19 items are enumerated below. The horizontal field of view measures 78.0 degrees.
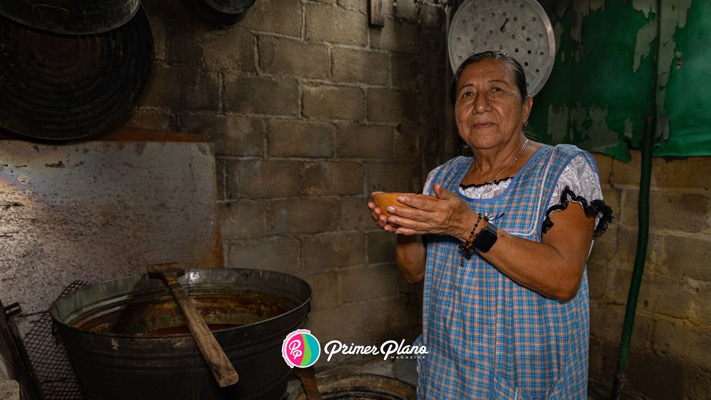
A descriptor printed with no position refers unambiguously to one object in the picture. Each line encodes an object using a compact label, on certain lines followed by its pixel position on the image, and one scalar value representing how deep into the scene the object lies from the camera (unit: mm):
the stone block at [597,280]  2627
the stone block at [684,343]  2244
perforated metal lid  2279
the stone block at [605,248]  2570
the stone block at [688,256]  2223
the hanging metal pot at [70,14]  1755
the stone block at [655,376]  2361
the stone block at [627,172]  2449
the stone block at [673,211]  2227
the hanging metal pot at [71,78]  1927
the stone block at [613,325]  2477
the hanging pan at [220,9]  2332
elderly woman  1273
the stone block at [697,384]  2248
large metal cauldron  1302
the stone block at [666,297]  2295
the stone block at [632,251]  2406
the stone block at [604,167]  2572
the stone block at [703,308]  2217
